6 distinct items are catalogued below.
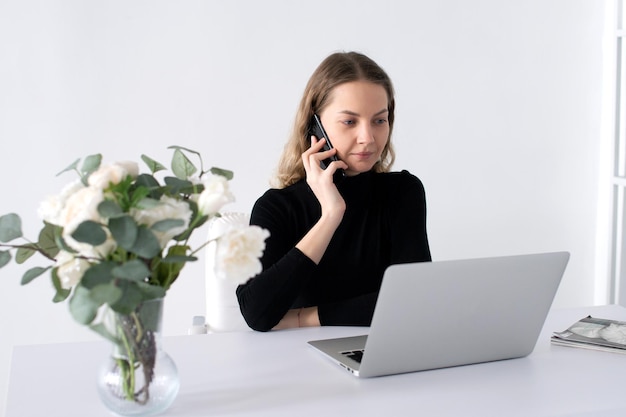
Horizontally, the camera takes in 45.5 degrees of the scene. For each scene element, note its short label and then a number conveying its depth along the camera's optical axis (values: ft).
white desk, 4.18
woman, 6.96
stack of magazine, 5.33
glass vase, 3.88
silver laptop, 4.38
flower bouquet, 3.60
